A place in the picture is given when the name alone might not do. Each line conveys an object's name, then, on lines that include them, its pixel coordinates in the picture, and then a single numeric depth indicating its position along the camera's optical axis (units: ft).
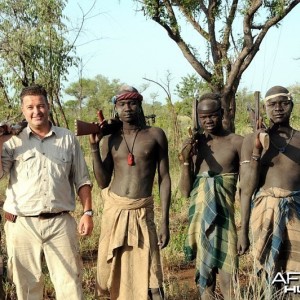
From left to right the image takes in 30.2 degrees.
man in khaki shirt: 10.69
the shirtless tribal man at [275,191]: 11.47
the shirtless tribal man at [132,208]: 12.13
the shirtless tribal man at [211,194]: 12.03
